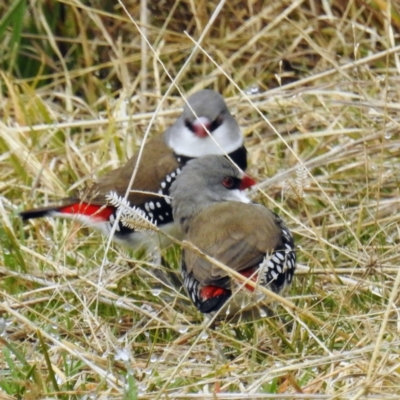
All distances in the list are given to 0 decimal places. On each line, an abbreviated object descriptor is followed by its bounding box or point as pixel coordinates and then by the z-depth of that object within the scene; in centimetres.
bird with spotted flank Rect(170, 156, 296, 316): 762
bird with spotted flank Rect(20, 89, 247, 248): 998
